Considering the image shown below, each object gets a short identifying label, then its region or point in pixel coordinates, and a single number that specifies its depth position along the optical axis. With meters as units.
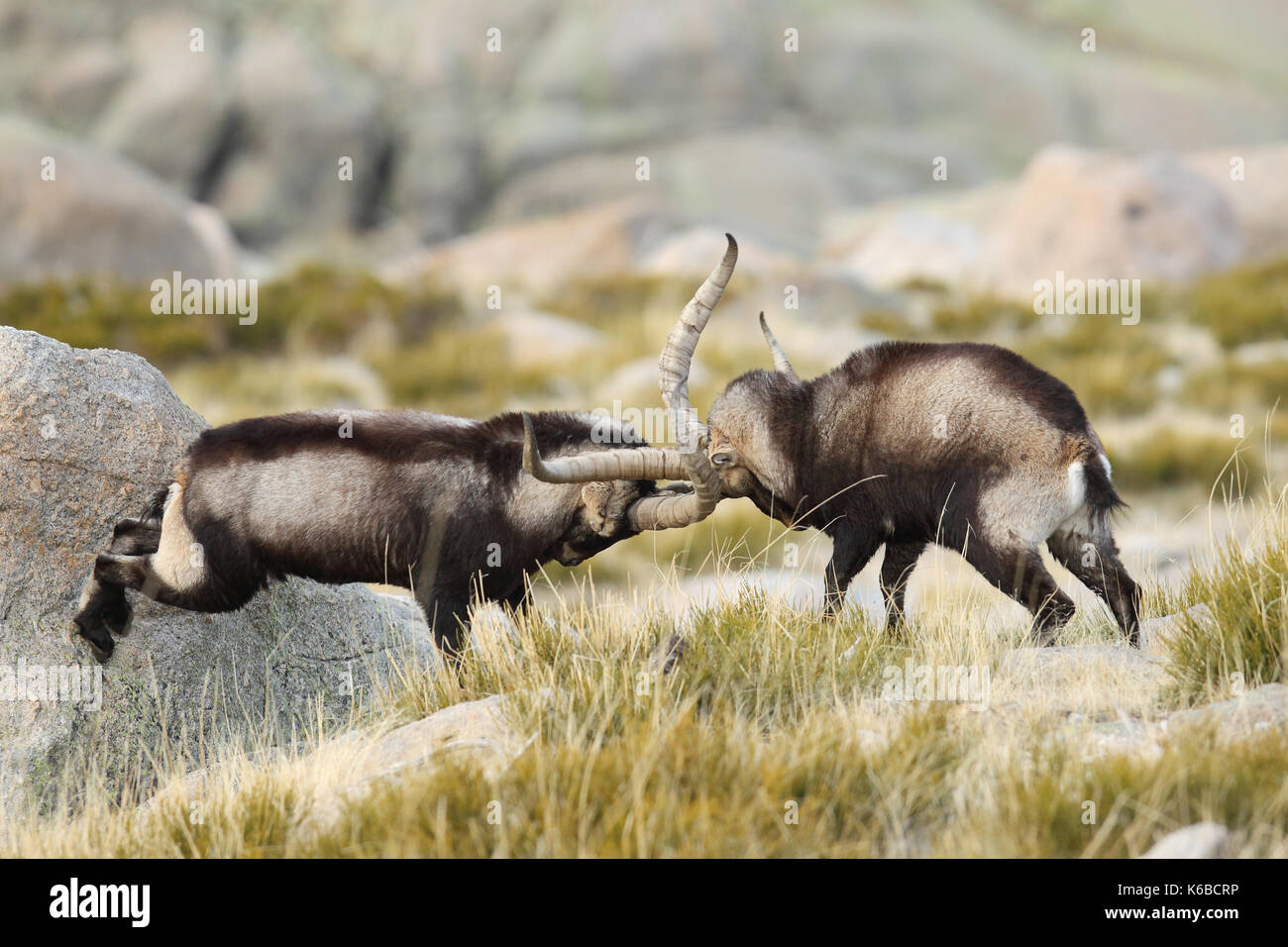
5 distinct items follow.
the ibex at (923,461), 11.61
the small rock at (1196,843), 7.26
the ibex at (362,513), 11.37
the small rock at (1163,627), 10.62
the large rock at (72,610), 11.51
